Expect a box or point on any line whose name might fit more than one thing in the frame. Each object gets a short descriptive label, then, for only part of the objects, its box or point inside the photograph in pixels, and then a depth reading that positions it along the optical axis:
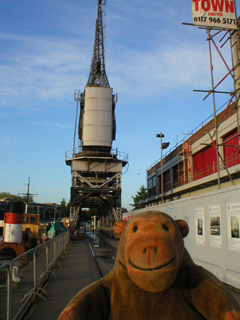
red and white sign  12.80
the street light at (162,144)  28.59
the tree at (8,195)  104.84
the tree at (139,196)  51.48
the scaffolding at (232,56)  12.52
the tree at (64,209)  78.35
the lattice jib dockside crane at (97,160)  31.44
